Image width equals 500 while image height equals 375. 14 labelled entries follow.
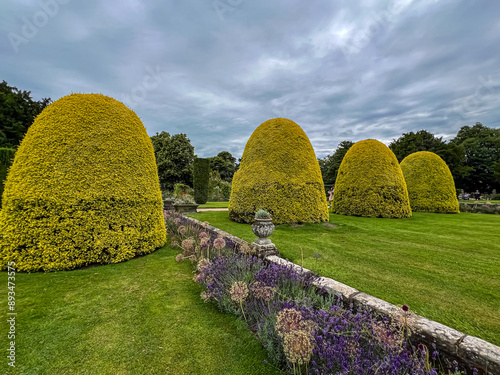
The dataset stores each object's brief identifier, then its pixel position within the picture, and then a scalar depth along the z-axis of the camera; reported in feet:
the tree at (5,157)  28.78
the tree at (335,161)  125.70
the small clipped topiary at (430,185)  46.44
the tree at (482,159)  118.11
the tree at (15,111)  64.44
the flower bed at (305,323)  5.12
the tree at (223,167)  139.67
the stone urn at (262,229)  14.74
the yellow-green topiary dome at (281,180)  27.35
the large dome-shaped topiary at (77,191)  12.86
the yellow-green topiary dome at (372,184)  36.17
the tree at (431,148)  101.76
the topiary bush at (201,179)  63.67
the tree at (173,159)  100.07
